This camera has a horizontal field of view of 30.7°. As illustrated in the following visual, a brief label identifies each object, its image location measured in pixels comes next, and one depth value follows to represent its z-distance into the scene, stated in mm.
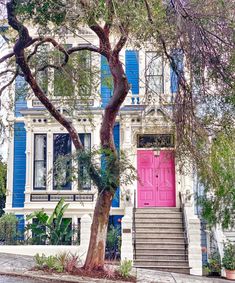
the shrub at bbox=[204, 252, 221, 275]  13459
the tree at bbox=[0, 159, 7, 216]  11516
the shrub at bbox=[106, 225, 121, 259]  14534
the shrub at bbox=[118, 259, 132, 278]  10156
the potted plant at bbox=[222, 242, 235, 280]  12836
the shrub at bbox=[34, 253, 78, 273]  10180
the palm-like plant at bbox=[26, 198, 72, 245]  14438
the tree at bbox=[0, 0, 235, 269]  7844
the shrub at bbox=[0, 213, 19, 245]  15125
